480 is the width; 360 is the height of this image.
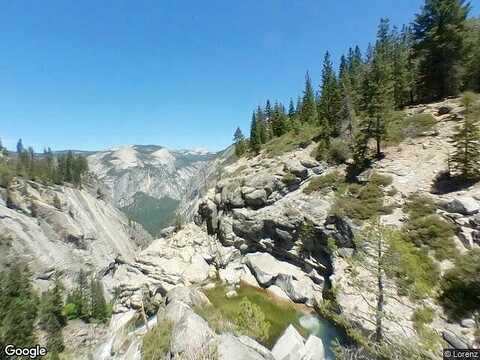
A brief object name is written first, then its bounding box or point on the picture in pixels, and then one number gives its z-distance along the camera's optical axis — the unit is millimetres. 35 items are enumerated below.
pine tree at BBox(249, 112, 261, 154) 80144
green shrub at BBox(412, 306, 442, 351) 19516
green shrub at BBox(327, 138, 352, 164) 47375
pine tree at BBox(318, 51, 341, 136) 57875
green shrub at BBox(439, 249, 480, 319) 19328
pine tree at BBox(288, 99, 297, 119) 87344
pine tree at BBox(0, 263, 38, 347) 55406
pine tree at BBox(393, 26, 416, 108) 55250
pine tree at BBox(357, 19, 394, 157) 40156
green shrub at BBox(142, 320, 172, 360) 14258
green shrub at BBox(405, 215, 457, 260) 24328
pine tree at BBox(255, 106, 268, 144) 82700
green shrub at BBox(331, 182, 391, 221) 32375
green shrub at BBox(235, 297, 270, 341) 19598
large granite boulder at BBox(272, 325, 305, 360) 19641
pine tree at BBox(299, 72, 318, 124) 73825
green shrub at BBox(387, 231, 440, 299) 17438
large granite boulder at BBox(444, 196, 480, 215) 25828
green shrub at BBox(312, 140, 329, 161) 49950
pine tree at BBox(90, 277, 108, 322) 84438
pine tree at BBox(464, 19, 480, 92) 45000
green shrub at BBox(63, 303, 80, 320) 81312
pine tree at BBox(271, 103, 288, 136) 81125
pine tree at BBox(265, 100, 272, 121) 94875
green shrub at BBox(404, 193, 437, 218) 28747
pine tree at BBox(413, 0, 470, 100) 44625
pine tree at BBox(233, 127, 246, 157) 92688
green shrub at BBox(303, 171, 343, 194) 42281
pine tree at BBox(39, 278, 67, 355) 63969
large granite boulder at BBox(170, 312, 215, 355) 13312
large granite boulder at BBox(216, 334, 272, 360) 12602
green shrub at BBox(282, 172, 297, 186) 48562
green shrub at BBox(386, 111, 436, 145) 41531
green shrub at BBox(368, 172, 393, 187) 35700
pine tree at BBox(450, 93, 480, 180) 28734
